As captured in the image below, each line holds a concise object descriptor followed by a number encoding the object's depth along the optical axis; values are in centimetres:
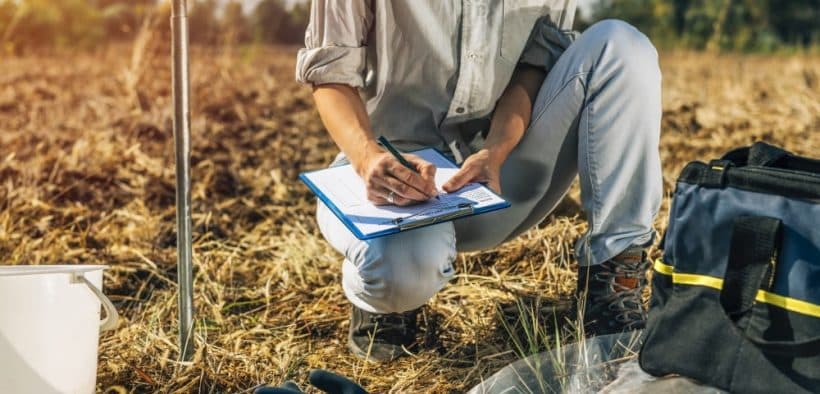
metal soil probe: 166
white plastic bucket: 137
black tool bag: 129
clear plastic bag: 150
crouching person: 177
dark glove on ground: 140
